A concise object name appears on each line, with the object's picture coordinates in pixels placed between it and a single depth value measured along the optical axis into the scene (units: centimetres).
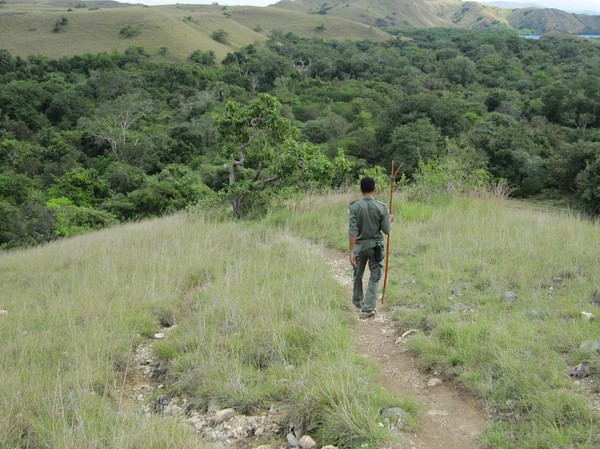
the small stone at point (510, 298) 504
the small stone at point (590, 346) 377
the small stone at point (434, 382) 382
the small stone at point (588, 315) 437
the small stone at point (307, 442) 313
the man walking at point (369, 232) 515
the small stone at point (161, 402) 365
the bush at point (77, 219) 1986
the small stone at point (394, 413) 327
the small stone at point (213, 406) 355
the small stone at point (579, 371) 357
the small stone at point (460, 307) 492
